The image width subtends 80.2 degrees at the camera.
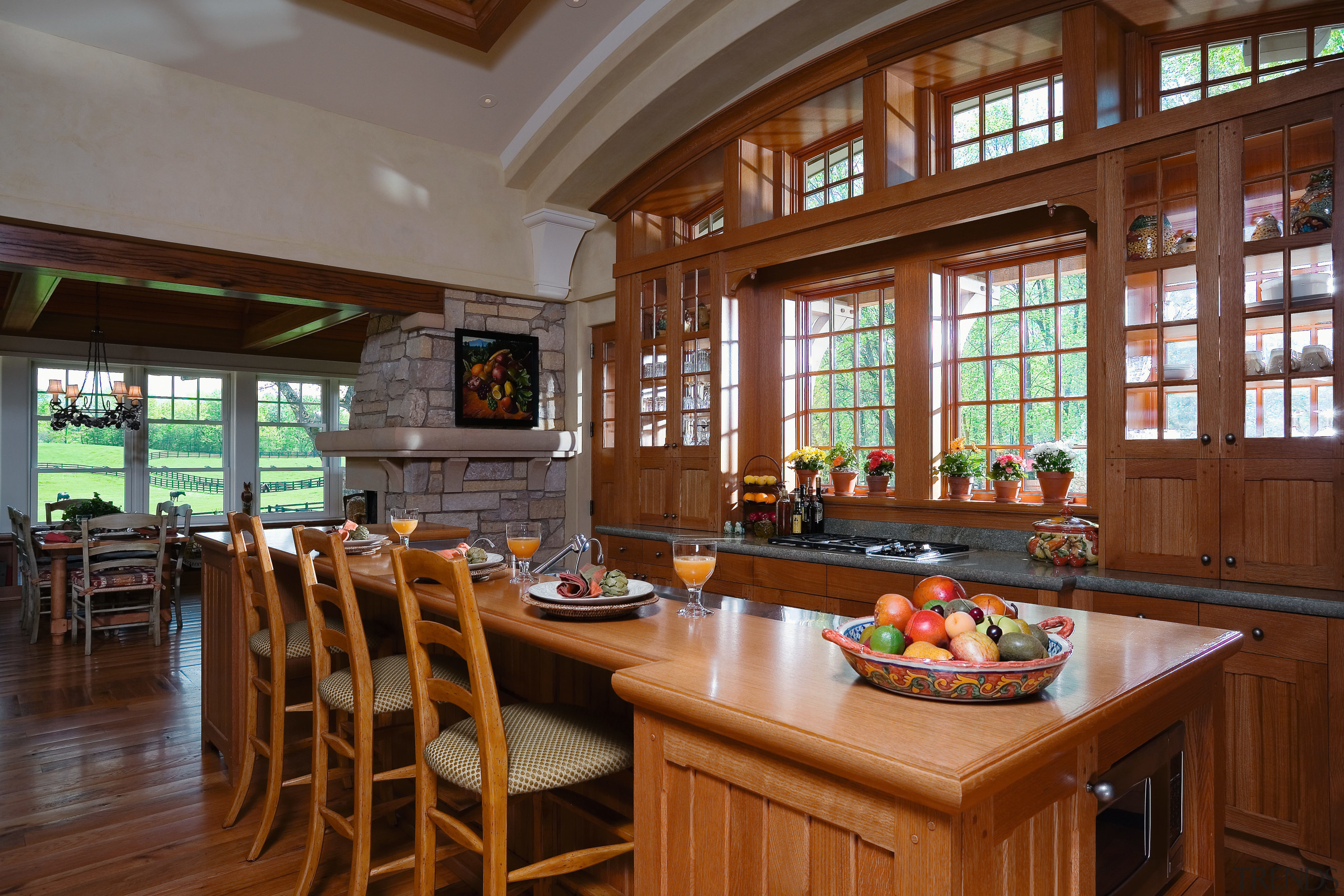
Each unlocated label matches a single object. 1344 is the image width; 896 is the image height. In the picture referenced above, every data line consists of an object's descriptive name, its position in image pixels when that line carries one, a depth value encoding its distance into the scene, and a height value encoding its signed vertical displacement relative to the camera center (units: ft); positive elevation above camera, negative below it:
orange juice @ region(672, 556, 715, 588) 5.41 -0.79
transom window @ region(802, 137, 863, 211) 14.16 +5.11
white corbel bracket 18.08 +4.81
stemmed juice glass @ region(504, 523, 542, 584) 6.86 -0.77
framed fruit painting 17.67 +1.69
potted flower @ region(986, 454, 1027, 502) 11.83 -0.36
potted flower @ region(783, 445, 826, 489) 14.08 -0.15
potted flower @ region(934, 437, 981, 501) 12.27 -0.23
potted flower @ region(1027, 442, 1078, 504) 11.17 -0.26
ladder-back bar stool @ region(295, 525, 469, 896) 6.77 -2.20
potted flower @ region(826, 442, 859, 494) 14.16 -0.25
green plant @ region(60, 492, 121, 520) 21.24 -1.42
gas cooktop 11.10 -1.41
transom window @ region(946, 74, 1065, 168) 11.70 +5.10
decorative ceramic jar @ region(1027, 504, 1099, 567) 10.00 -1.16
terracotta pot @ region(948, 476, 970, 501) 12.42 -0.56
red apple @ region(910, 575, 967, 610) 4.42 -0.78
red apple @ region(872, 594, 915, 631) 4.03 -0.82
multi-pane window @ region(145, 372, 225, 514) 27.78 +0.54
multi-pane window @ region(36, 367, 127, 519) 25.39 -0.02
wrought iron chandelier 22.97 +1.67
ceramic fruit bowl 3.43 -0.99
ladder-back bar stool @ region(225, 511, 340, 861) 8.34 -2.18
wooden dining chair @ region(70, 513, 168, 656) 17.78 -2.72
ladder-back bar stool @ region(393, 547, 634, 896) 5.20 -2.11
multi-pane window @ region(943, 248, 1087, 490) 11.64 +1.52
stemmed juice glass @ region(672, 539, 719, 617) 5.41 -0.73
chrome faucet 6.72 -0.81
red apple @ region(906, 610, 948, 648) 3.76 -0.84
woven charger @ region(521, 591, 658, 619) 5.59 -1.11
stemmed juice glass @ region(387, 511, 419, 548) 8.83 -0.78
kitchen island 3.03 -1.38
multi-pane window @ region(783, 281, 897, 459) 13.93 +1.54
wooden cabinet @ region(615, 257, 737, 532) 14.88 +1.22
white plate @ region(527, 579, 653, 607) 5.64 -1.03
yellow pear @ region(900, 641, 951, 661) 3.61 -0.91
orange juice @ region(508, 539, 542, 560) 6.86 -0.81
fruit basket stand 14.01 -0.93
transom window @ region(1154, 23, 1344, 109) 9.41 +4.84
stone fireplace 17.12 +0.36
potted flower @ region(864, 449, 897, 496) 13.52 -0.29
